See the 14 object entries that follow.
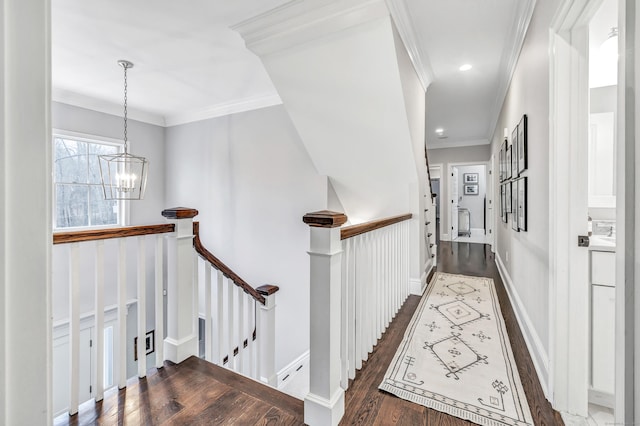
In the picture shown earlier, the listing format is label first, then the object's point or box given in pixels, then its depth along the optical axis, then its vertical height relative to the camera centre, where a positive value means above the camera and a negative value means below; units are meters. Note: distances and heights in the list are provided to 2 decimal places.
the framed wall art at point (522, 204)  2.26 +0.05
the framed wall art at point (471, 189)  8.38 +0.62
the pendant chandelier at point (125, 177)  3.11 +0.42
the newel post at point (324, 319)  1.34 -0.50
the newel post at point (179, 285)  1.82 -0.46
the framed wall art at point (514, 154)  2.63 +0.53
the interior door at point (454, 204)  7.02 +0.17
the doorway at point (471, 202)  8.05 +0.25
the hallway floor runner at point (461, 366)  1.51 -0.98
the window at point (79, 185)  3.92 +0.36
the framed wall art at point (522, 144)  2.25 +0.52
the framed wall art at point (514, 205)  2.61 +0.05
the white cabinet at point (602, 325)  1.43 -0.56
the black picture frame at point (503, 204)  3.51 +0.08
